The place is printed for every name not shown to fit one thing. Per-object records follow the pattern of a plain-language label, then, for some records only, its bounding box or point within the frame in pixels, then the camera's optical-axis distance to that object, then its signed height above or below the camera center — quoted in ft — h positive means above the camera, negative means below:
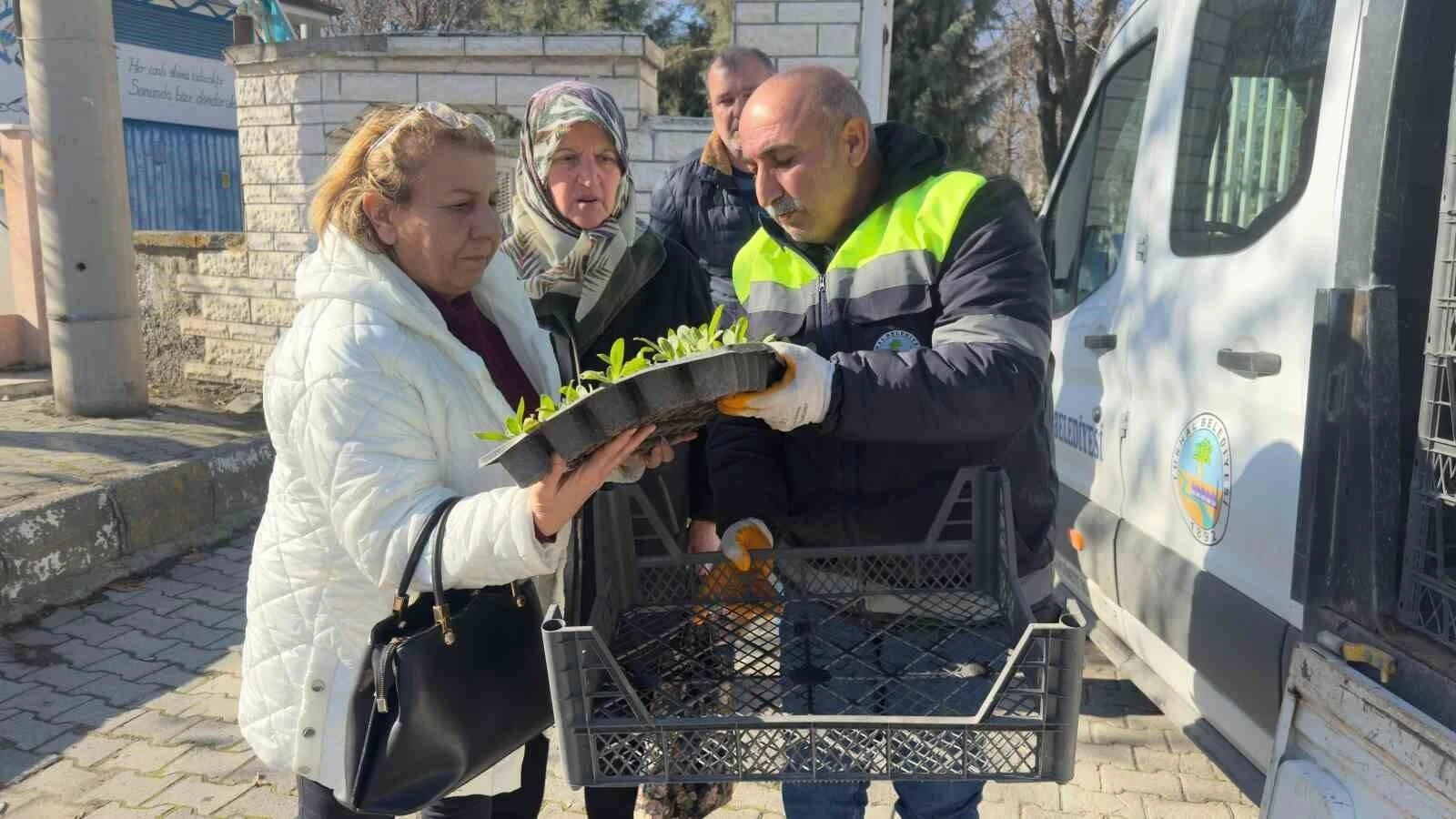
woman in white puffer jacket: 5.27 -0.94
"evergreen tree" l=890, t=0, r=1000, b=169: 57.93 +10.08
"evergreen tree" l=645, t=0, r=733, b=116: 59.67 +10.47
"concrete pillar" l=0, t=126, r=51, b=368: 26.18 -0.36
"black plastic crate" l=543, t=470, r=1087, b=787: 4.25 -1.95
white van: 5.40 -0.87
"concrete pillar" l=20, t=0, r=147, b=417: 20.10 +0.60
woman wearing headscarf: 7.21 -0.01
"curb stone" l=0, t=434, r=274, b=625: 14.60 -4.45
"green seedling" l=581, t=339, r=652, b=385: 4.07 -0.47
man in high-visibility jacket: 5.21 -0.49
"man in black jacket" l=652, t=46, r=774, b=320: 11.21 +0.55
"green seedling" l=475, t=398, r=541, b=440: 4.16 -0.72
